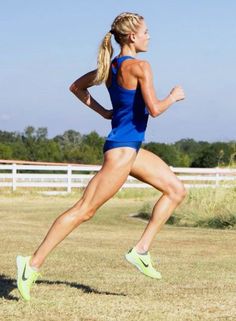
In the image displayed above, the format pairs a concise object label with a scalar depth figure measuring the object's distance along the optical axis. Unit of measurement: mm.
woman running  7769
